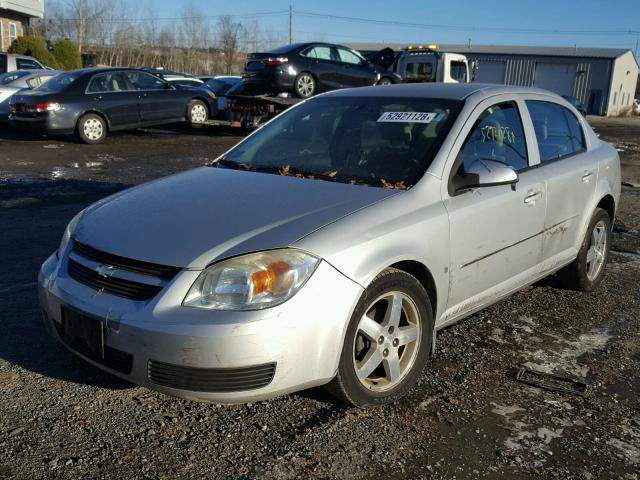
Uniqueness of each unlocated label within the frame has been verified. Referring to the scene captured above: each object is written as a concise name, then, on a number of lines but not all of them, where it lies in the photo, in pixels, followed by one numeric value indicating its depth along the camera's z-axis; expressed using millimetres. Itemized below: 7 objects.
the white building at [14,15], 34406
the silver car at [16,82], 15227
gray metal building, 46812
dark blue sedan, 13523
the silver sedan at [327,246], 2875
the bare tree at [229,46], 58031
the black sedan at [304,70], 14508
